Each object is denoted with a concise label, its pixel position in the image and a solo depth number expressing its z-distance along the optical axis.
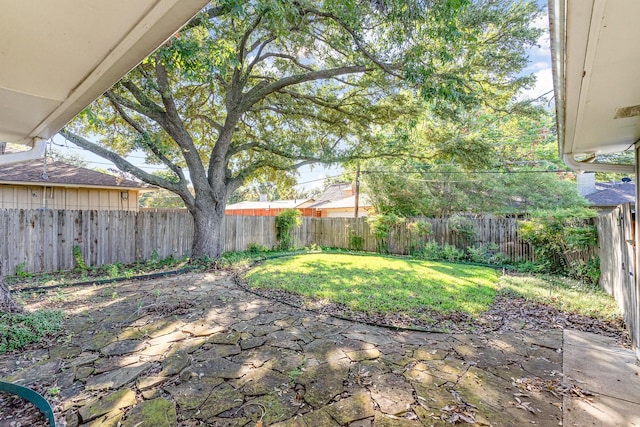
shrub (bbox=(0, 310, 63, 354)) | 3.13
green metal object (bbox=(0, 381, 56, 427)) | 2.00
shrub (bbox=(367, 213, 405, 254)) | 11.31
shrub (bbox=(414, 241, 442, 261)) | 10.12
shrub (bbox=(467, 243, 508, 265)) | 9.13
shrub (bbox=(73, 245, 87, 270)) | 7.12
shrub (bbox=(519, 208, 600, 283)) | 6.39
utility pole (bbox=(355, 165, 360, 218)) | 13.91
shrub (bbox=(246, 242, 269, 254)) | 10.99
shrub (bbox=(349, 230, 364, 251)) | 12.50
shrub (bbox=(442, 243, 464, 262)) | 9.82
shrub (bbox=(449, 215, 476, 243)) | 9.88
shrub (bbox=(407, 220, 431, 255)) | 10.73
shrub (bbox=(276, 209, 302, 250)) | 11.92
